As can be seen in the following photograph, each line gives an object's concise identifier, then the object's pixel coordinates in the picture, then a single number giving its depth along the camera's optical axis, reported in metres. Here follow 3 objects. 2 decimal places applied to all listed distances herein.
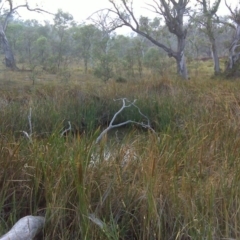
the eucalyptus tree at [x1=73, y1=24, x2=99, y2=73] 12.92
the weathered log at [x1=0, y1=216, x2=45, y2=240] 1.71
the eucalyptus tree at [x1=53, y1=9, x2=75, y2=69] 12.95
